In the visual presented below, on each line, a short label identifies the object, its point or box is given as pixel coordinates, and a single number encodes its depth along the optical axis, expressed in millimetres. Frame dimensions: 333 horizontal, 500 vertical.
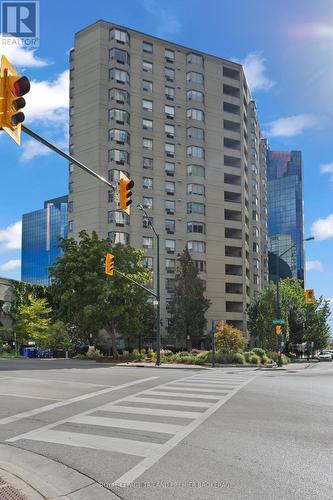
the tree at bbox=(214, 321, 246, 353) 37062
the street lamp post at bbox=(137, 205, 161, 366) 33281
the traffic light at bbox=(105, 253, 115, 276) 25719
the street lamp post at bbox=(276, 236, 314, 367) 35438
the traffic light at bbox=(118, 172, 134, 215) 11844
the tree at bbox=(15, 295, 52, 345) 52406
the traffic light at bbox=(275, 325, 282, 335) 36525
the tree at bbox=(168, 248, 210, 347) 61594
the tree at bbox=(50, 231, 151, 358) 38250
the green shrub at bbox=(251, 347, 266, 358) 40219
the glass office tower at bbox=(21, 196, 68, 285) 163125
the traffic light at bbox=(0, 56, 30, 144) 6781
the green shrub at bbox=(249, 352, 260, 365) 36875
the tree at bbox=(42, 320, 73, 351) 47844
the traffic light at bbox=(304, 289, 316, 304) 38653
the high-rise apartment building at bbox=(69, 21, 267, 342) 67125
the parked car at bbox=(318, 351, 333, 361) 66344
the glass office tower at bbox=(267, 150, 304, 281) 169875
